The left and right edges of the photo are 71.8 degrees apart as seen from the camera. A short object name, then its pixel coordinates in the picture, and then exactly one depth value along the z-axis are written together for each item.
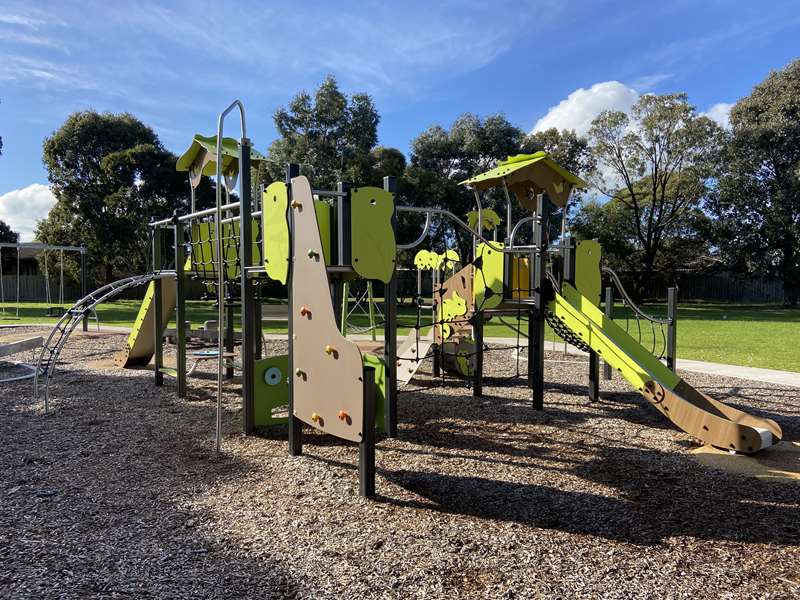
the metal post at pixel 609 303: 7.84
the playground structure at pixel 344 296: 4.46
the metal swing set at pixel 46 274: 18.38
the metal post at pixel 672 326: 7.43
